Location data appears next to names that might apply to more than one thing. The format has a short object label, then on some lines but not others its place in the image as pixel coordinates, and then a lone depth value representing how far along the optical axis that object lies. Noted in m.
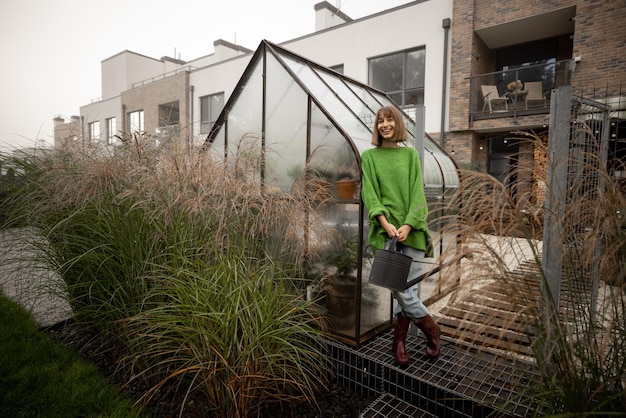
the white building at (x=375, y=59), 9.98
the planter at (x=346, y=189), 2.56
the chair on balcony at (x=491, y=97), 9.20
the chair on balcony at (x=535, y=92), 8.85
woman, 2.19
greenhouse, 2.54
